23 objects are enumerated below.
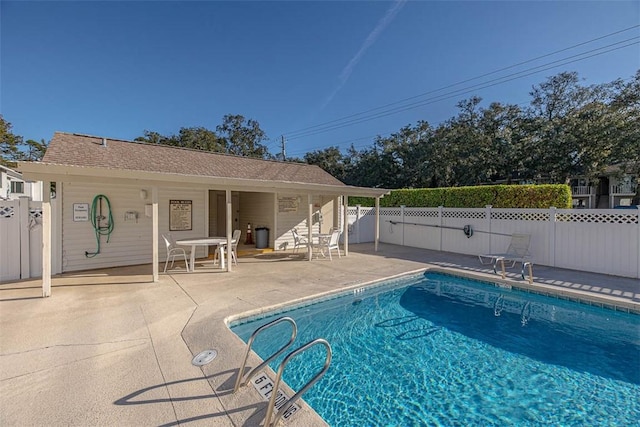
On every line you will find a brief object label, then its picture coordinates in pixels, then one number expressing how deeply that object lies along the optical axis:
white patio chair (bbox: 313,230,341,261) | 9.18
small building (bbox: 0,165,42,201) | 16.53
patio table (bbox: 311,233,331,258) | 9.16
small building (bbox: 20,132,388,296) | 6.20
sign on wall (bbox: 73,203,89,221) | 7.47
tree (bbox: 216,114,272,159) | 30.33
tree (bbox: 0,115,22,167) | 20.25
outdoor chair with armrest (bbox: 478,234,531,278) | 7.80
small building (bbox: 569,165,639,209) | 25.58
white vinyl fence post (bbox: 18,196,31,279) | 6.20
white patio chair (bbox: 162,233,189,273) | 7.46
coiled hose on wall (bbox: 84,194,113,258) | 7.68
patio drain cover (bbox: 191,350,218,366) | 3.08
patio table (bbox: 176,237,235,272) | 7.32
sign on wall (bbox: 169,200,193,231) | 8.95
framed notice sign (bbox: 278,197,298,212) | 11.46
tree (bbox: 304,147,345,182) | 26.77
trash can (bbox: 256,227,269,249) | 11.51
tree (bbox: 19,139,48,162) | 25.70
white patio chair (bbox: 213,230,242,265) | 7.81
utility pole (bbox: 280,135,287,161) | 29.39
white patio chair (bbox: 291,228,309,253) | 10.57
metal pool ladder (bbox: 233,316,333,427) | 2.05
